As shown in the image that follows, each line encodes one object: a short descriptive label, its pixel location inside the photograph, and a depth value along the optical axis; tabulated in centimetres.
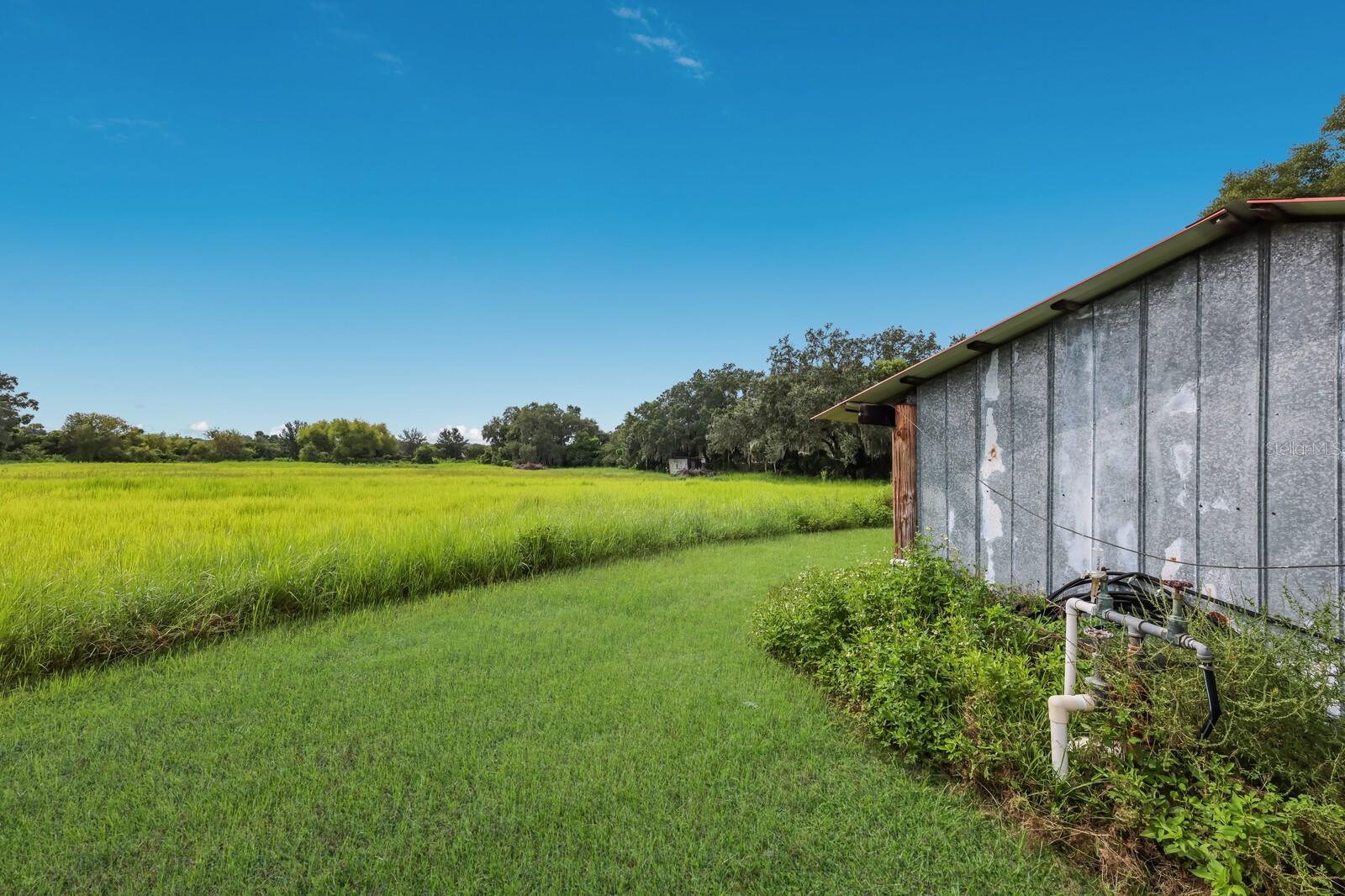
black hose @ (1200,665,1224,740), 191
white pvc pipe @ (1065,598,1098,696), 237
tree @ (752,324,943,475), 2403
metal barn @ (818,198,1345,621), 258
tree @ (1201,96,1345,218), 1504
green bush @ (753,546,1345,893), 183
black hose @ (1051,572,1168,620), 300
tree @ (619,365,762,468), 4466
